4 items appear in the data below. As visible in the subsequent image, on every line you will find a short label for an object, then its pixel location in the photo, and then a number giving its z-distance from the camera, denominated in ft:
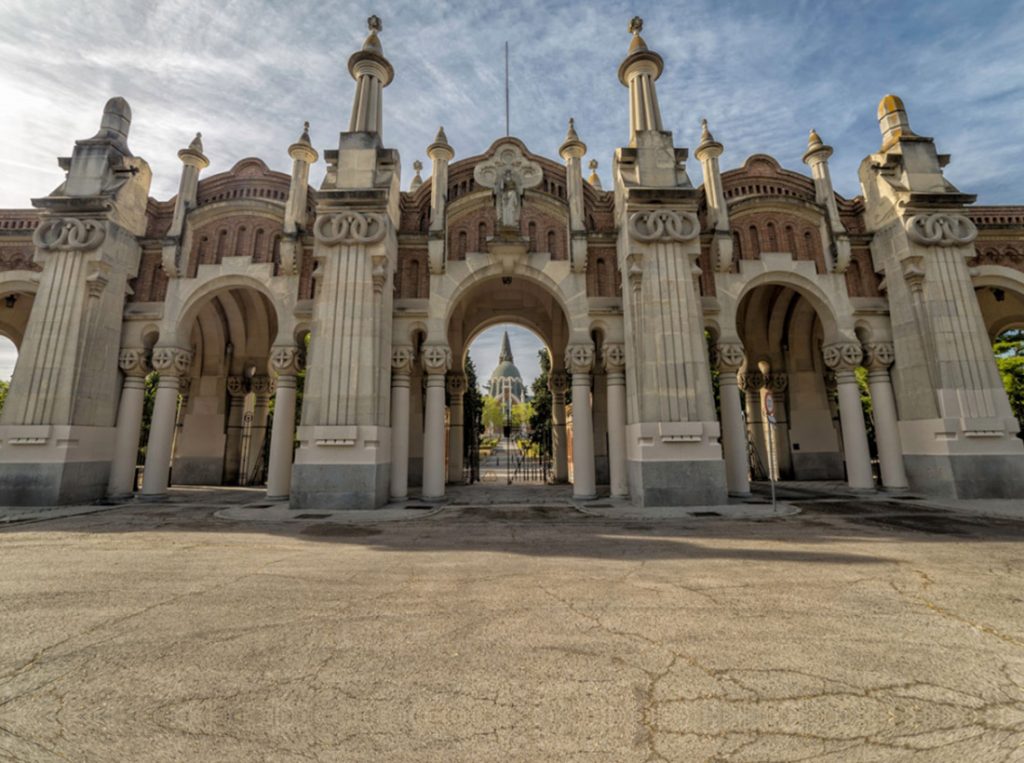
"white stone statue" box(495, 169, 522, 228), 48.73
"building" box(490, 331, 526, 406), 467.97
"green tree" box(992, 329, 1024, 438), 74.13
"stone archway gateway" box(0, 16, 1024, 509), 42.34
